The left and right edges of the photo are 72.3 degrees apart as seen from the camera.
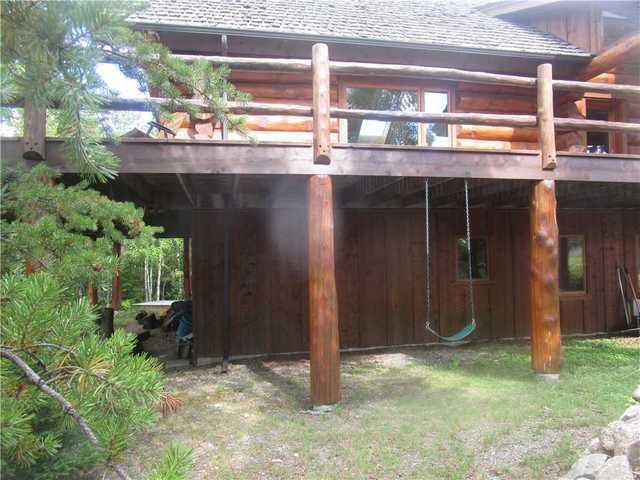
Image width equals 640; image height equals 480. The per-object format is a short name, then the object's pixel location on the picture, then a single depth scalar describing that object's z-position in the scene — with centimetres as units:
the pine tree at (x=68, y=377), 139
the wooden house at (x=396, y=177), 461
